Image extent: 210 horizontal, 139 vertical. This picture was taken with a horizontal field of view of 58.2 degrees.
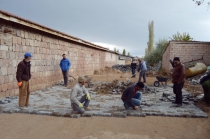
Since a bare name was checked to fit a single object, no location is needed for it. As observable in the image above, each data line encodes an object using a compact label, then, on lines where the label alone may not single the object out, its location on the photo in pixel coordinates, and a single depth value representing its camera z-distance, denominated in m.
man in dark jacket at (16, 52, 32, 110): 5.90
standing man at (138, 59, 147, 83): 11.82
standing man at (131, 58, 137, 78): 16.28
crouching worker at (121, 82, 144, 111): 5.52
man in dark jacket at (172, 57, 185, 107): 6.30
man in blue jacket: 10.84
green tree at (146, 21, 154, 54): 35.16
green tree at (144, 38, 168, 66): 27.55
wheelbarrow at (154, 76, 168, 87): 10.72
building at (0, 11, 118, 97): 7.32
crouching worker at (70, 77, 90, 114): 5.21
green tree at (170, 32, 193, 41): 23.65
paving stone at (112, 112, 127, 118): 5.19
